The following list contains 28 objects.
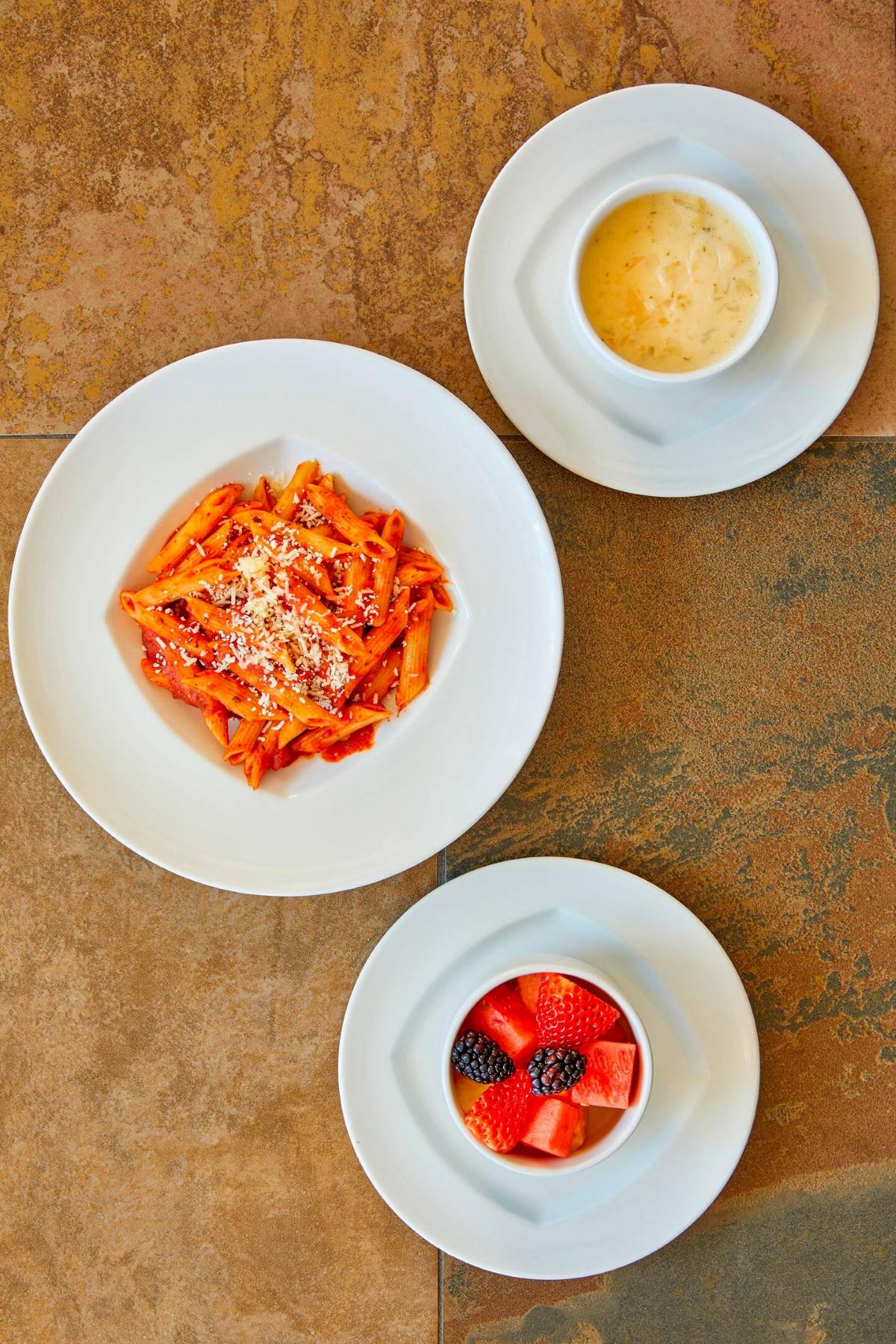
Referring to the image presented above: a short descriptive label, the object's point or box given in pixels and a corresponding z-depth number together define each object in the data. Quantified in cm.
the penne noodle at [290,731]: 86
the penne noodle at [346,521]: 86
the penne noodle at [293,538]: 86
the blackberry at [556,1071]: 84
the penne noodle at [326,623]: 85
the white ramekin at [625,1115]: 85
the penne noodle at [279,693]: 85
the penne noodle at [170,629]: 86
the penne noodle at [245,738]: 86
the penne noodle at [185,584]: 86
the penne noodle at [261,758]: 86
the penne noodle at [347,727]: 86
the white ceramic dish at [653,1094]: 90
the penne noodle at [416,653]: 87
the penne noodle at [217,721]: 87
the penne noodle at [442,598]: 87
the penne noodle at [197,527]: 86
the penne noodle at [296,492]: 87
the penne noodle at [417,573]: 86
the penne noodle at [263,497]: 87
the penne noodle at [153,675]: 87
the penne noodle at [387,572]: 86
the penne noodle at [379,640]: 86
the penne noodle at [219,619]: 86
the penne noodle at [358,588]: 86
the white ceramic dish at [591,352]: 88
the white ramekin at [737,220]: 85
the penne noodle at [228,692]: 86
